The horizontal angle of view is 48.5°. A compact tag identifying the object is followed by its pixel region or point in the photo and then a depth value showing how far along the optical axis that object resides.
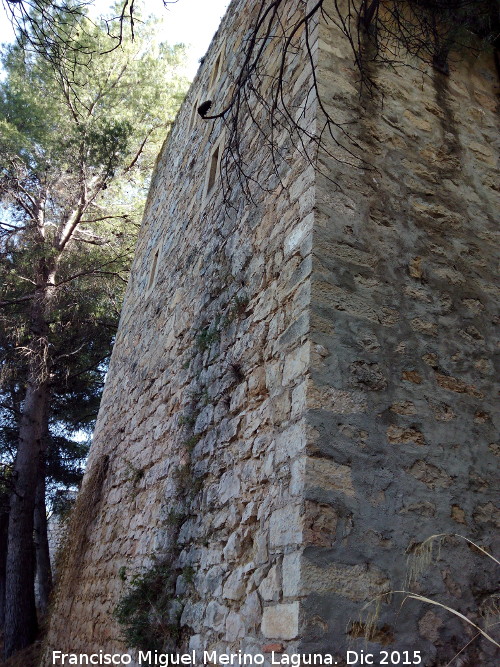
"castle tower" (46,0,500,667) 2.13
